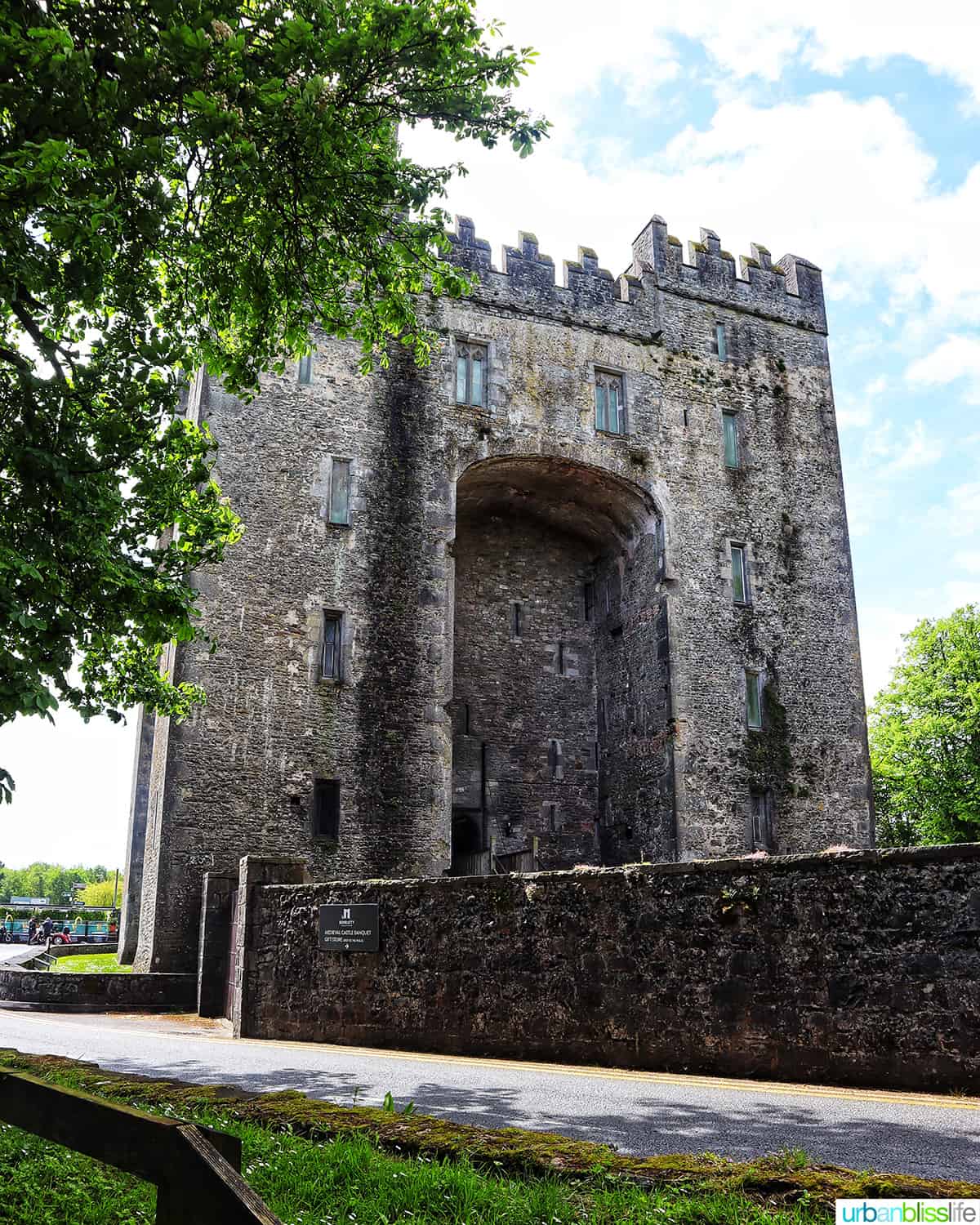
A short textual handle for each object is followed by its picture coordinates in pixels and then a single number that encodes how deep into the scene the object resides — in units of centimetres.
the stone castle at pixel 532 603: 1962
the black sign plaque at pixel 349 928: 1177
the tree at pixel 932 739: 3591
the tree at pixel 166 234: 801
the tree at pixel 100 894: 9550
